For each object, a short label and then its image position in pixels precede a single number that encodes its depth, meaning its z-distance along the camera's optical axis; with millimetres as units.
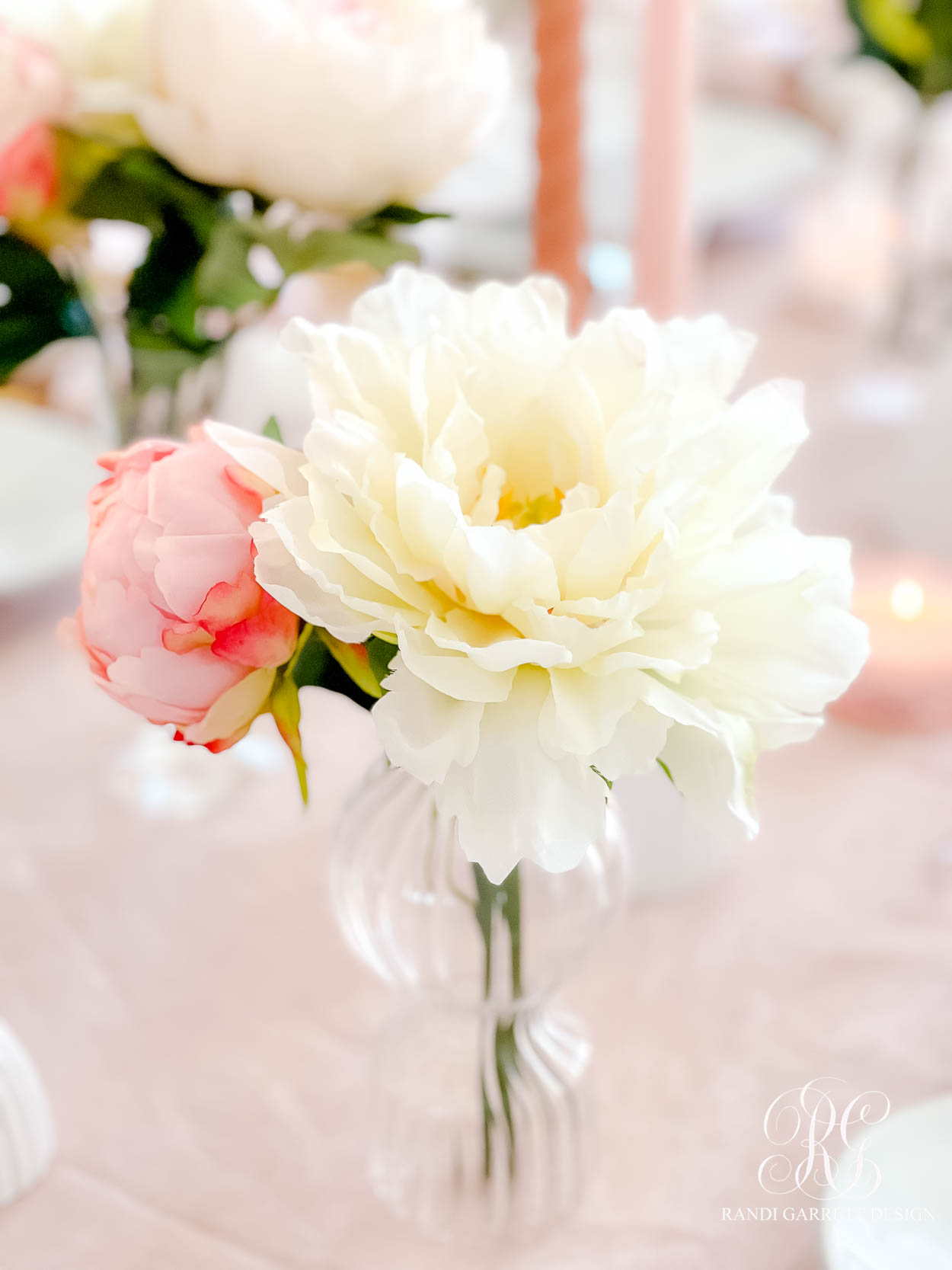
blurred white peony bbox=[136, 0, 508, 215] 395
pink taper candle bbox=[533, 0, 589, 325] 528
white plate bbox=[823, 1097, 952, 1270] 335
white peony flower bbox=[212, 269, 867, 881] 262
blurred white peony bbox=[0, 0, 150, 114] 468
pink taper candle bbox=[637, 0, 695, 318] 528
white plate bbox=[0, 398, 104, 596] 679
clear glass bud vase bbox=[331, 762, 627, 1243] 376
